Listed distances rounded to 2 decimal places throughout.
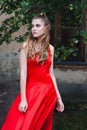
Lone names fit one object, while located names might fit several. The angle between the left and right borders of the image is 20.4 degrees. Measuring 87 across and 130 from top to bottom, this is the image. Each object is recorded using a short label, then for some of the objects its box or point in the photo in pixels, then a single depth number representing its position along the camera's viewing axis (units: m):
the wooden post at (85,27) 4.84
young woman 2.51
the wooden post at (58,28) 4.63
